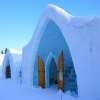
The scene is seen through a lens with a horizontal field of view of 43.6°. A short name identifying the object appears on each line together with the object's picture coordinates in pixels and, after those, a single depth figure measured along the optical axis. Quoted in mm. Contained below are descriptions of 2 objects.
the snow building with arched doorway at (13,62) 12431
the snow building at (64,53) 5438
